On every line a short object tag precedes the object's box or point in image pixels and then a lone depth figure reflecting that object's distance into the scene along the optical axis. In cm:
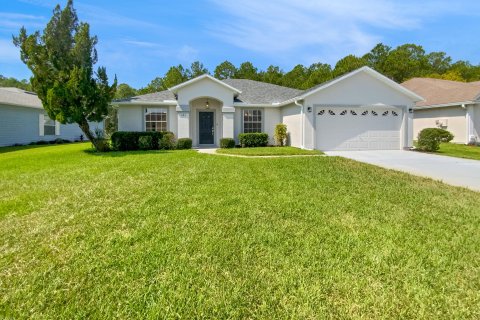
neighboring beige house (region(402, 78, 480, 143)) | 1952
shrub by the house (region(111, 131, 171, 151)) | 1616
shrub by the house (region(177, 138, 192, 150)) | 1683
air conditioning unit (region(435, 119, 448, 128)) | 2131
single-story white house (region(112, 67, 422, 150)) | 1571
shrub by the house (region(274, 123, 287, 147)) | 1805
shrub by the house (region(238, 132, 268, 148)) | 1764
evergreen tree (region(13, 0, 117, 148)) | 1365
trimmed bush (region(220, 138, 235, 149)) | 1727
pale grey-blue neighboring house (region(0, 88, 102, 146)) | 2034
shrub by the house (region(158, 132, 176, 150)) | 1659
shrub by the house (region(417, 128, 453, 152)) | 1484
